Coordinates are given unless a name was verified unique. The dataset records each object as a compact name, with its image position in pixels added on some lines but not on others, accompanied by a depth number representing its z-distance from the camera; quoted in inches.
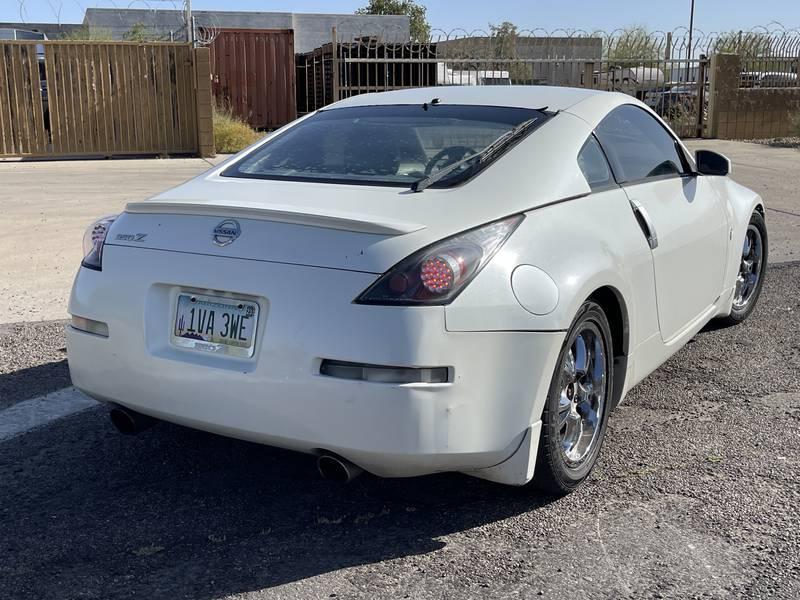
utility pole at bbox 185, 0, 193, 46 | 629.8
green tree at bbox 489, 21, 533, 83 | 790.5
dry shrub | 669.3
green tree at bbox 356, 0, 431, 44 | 2130.7
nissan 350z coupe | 117.6
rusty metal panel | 813.9
